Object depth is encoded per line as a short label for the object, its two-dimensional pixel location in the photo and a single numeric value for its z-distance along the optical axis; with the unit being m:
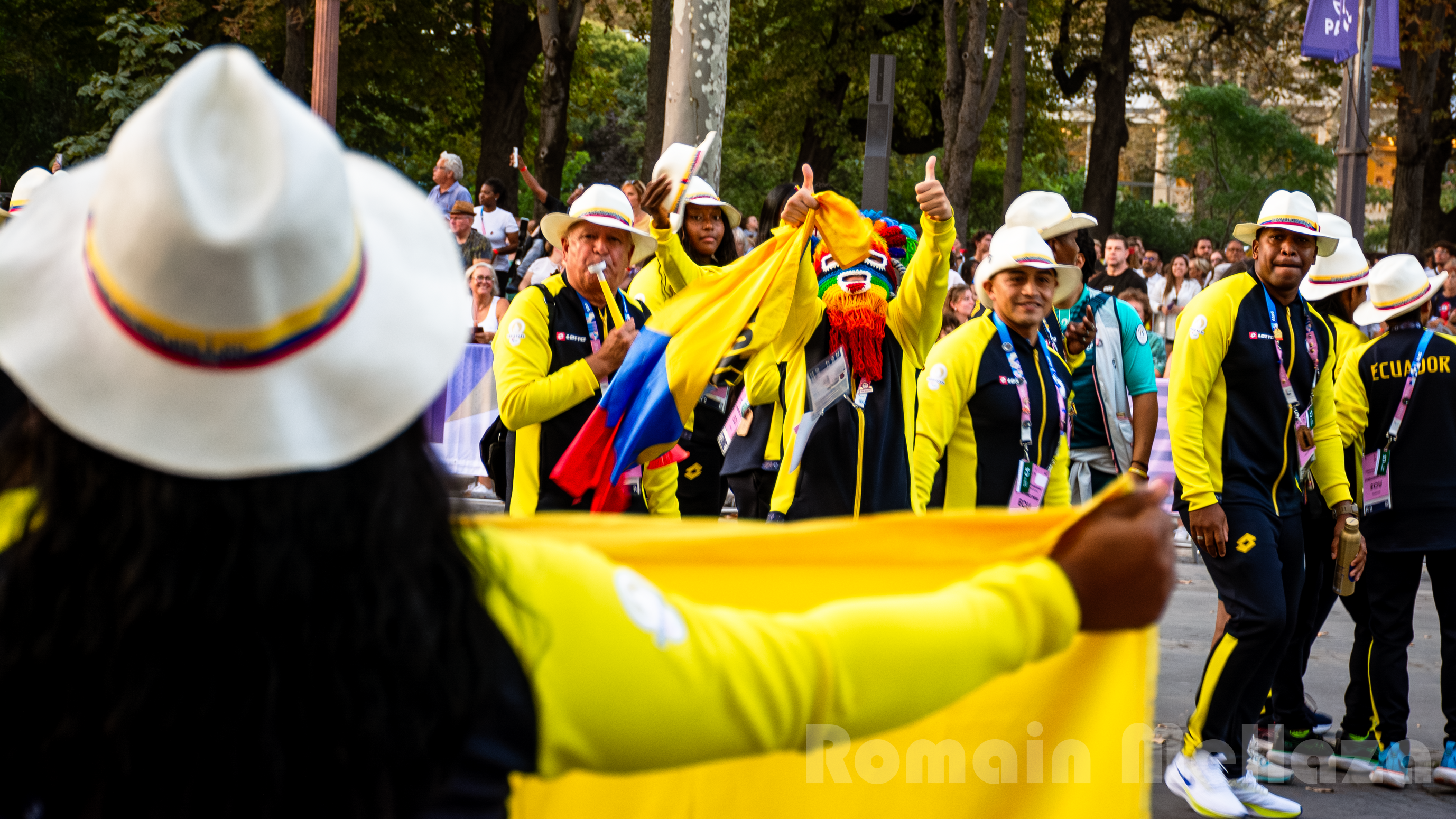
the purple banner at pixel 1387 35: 14.79
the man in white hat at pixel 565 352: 5.58
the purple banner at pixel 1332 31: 13.85
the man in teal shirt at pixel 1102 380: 6.58
